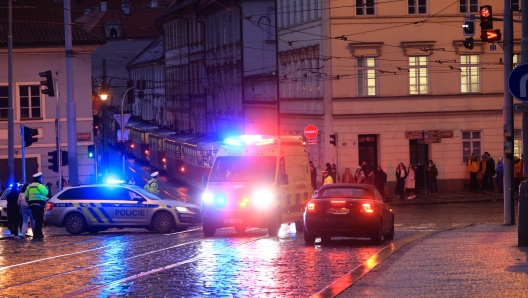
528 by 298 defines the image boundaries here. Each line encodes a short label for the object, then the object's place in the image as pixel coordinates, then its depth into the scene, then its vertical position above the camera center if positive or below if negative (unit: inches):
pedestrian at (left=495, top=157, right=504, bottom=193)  1774.1 -84.1
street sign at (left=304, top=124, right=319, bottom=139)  1711.4 -3.5
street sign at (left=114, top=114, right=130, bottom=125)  2058.4 +34.6
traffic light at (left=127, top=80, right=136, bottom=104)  2236.7 +105.2
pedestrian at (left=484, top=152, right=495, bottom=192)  1849.2 -79.9
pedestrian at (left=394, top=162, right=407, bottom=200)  1745.6 -85.5
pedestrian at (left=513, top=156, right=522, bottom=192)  1760.6 -75.0
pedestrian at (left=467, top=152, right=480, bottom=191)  1855.3 -77.5
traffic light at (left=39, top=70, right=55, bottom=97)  1438.2 +75.0
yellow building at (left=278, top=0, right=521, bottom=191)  1924.2 +80.0
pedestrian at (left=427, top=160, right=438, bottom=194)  1822.1 -85.6
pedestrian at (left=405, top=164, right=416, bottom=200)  1753.2 -92.0
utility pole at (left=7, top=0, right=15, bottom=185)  1583.4 +12.7
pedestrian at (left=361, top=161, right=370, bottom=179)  1753.1 -68.0
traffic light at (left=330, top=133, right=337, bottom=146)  1780.3 -18.6
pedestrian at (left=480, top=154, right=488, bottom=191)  1865.2 -82.7
